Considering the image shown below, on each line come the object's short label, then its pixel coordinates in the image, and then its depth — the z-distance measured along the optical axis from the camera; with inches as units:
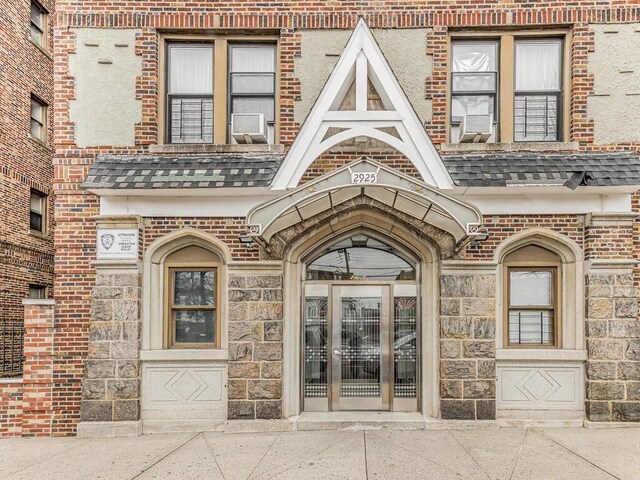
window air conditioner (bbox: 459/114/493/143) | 307.9
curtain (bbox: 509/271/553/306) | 317.7
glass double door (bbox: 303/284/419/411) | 322.0
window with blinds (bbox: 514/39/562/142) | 327.0
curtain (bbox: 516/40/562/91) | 327.3
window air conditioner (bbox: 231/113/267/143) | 310.7
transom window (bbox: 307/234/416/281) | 330.0
